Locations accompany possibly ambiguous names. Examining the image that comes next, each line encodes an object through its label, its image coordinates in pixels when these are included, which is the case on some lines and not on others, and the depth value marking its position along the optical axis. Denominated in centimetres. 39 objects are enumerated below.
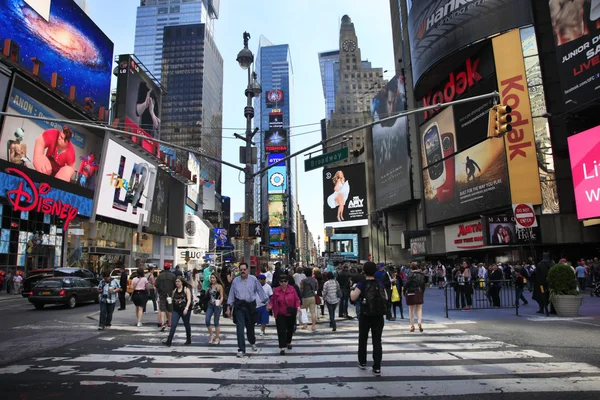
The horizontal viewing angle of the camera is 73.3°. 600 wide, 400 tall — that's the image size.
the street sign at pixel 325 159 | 1443
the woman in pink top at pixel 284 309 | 868
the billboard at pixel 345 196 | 6141
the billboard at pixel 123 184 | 4478
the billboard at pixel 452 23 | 3244
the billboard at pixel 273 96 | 14459
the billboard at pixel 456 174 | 3238
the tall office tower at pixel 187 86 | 14138
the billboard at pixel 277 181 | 11769
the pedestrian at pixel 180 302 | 957
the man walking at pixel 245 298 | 880
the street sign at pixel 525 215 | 1331
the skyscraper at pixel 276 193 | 11812
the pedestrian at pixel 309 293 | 1230
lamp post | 1572
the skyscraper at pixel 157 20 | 17570
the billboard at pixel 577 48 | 2333
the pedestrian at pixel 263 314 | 1123
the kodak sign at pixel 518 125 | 3014
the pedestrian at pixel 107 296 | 1187
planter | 1267
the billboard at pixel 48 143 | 3247
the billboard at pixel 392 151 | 5170
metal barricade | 1590
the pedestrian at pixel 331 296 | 1237
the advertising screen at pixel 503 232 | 3125
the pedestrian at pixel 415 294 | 1126
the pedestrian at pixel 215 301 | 1019
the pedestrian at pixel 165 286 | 1183
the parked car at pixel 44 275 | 2147
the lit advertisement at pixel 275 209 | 12006
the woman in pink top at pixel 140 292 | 1302
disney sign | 3178
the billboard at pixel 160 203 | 5976
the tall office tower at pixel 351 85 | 12788
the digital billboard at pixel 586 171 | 2317
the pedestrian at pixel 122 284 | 1666
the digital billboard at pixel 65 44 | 3280
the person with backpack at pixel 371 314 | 680
